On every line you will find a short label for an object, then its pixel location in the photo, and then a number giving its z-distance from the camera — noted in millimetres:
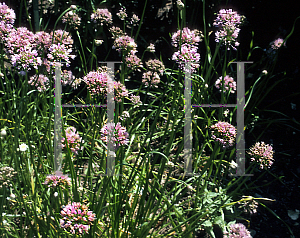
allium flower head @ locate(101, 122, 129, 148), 1161
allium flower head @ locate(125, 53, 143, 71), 1241
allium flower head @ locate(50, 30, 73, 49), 1237
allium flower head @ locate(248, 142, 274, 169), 1223
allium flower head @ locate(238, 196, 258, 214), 1293
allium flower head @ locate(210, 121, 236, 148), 1217
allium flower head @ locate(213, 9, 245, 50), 1228
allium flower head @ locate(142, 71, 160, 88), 1202
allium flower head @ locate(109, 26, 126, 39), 1386
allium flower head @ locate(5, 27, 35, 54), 1206
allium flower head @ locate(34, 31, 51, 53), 1278
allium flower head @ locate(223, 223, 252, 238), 1222
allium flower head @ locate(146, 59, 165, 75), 1185
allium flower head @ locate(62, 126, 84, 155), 1184
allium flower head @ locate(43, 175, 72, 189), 1133
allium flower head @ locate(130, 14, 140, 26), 1473
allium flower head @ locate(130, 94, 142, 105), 1375
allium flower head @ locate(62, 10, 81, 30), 1248
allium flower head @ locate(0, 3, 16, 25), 1256
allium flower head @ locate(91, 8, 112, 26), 1372
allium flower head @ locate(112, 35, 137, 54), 1225
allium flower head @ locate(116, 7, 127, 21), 1442
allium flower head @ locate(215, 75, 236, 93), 1383
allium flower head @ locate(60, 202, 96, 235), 1117
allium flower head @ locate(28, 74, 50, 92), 1339
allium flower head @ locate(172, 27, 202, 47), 1215
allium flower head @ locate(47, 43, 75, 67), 1184
